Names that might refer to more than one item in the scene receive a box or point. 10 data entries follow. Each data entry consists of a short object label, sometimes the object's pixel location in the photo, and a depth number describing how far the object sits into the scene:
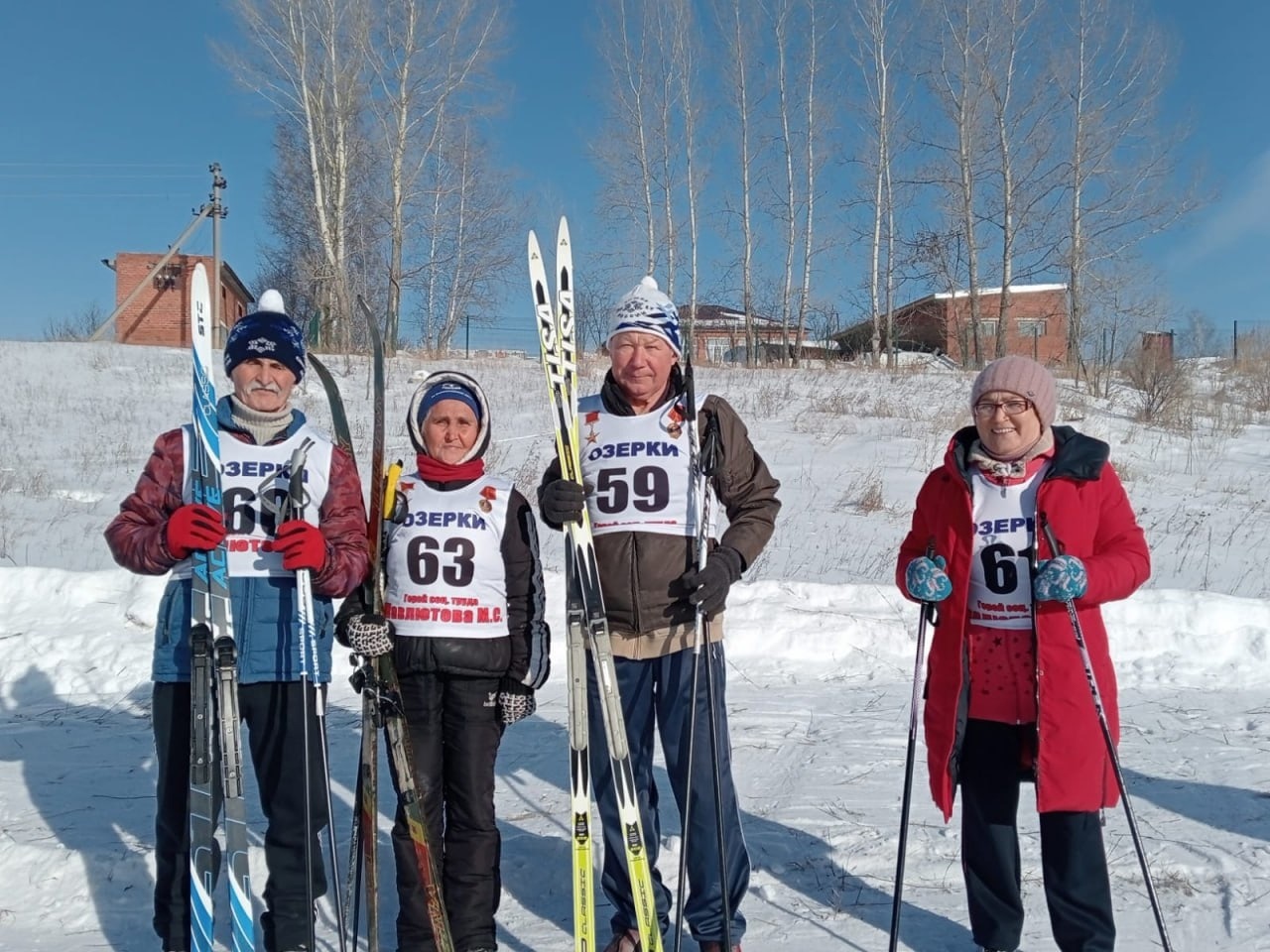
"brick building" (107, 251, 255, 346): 27.67
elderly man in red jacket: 2.54
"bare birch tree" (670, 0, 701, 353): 24.09
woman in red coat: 2.37
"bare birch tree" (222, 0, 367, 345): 20.64
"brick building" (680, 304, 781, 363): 24.91
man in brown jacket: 2.65
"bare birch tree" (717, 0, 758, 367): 23.62
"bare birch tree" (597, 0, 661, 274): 24.19
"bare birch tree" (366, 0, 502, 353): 21.39
